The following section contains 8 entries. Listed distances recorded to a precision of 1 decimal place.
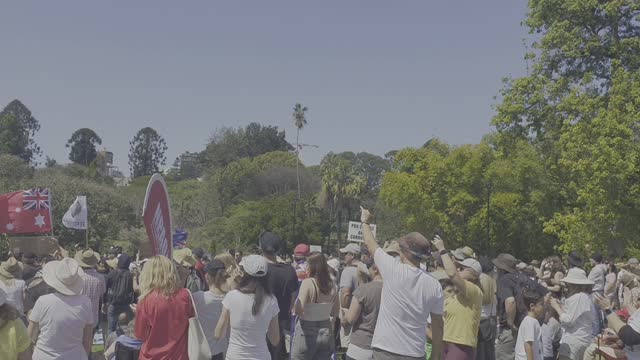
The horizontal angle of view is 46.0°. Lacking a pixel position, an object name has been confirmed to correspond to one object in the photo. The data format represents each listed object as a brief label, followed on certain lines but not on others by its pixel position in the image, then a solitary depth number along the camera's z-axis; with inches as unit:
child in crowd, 286.0
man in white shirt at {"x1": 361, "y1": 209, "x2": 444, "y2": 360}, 230.1
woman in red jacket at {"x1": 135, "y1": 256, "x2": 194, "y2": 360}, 230.7
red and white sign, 233.1
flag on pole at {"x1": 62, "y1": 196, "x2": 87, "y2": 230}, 831.7
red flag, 845.2
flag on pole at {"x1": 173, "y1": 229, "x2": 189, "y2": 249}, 601.3
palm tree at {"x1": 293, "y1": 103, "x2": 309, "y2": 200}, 3676.2
